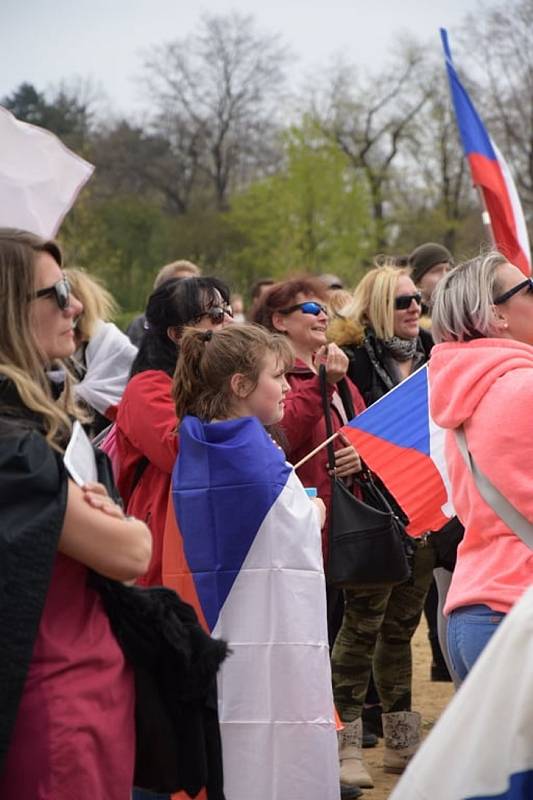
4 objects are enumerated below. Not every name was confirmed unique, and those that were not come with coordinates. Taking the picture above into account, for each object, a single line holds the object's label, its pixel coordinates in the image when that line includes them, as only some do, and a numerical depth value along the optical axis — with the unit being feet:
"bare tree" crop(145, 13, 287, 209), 157.58
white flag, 15.20
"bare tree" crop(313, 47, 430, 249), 137.39
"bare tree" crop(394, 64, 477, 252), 132.77
